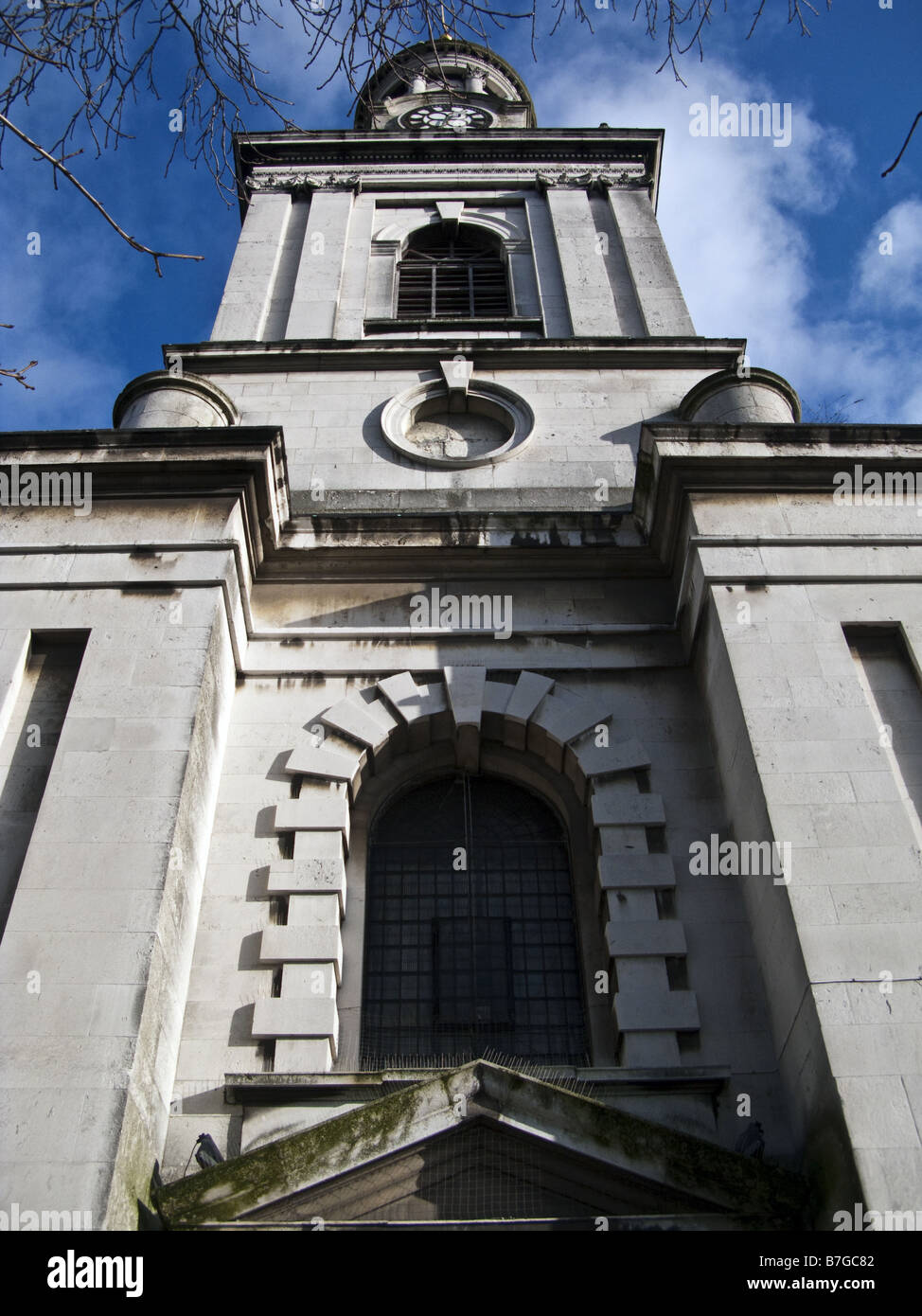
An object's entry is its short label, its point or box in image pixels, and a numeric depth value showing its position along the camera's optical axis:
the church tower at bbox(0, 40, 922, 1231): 8.43
